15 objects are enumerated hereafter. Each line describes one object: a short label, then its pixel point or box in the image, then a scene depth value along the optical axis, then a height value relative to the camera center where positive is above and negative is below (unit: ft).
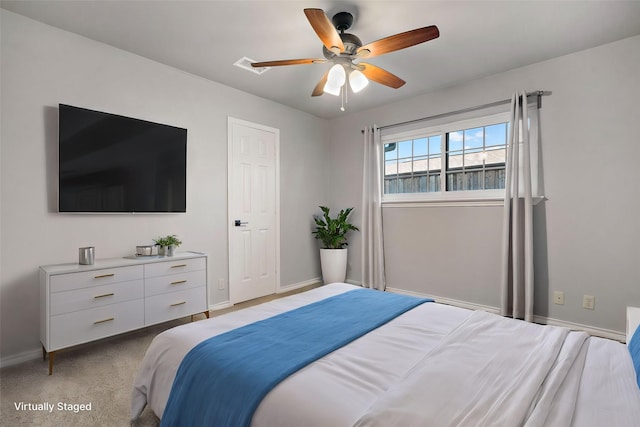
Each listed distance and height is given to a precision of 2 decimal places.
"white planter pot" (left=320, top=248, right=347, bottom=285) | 14.37 -2.23
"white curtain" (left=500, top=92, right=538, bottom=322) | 10.03 -0.01
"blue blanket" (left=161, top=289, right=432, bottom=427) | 3.58 -1.83
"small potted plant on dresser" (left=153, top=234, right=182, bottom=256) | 9.53 -0.88
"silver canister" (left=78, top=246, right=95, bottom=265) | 7.96 -0.98
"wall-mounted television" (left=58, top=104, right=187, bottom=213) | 8.15 +1.49
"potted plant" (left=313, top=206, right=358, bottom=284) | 14.40 -1.46
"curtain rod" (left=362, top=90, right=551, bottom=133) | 10.05 +3.76
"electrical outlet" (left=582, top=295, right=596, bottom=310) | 9.29 -2.62
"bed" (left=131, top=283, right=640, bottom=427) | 3.02 -1.87
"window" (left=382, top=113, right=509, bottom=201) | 11.29 +2.08
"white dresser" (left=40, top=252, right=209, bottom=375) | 7.22 -2.04
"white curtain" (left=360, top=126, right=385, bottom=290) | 13.73 +0.00
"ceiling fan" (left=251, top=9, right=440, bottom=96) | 6.17 +3.59
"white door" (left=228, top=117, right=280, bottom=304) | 12.17 +0.20
